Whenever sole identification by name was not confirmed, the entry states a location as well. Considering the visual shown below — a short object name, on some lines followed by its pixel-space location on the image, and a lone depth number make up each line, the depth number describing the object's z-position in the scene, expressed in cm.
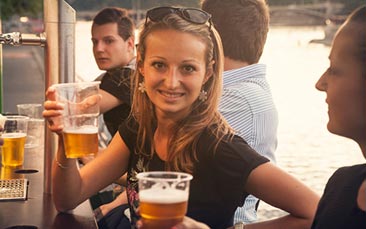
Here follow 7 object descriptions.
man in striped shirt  222
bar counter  209
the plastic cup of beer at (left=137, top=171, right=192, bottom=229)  136
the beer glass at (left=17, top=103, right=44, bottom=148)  332
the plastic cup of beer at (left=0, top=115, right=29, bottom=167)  291
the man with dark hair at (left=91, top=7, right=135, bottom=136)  317
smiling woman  186
